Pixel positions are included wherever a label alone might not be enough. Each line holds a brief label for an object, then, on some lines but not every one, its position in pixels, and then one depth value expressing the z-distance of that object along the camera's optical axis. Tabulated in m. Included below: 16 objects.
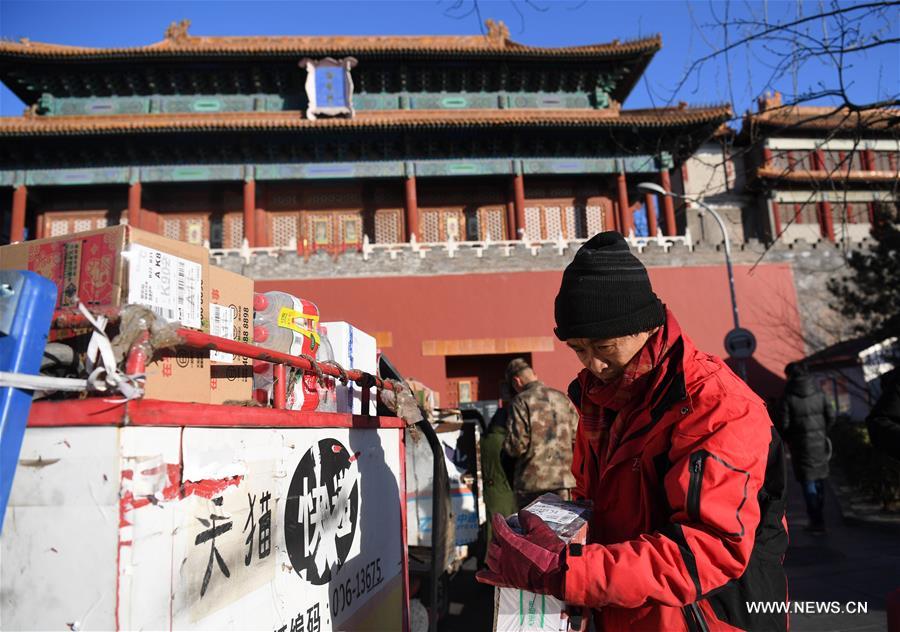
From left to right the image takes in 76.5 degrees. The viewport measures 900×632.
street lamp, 10.30
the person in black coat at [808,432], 5.90
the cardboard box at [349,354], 2.70
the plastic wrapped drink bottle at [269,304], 2.42
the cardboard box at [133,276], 1.47
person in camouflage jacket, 4.06
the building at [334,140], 16.86
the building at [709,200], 24.17
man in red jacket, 1.23
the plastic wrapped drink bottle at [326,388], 2.40
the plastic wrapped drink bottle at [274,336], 2.37
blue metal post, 1.08
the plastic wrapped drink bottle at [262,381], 2.21
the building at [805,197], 22.77
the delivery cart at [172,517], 1.13
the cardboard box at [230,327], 1.89
